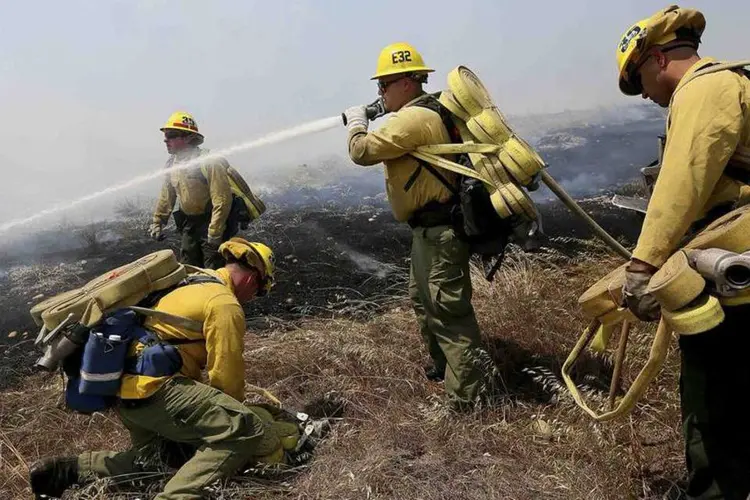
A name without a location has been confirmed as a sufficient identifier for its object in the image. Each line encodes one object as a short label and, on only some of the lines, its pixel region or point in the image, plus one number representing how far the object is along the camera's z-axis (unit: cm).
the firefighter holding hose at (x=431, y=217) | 341
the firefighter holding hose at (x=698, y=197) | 187
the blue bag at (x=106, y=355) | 269
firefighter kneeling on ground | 280
